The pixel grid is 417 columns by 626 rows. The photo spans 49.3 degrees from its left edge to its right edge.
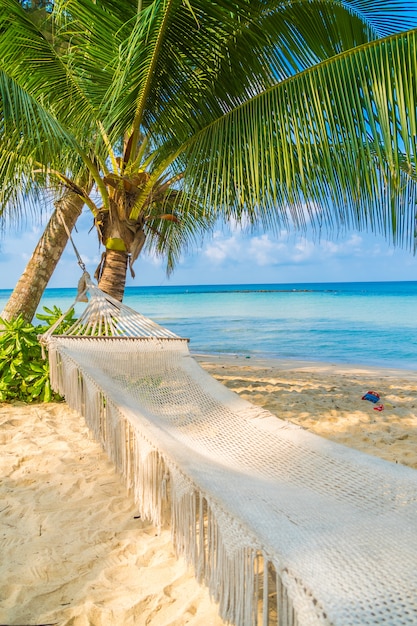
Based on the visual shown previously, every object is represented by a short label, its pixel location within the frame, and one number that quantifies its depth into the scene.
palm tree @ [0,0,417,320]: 1.84
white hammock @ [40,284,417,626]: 0.67
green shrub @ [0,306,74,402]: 2.56
